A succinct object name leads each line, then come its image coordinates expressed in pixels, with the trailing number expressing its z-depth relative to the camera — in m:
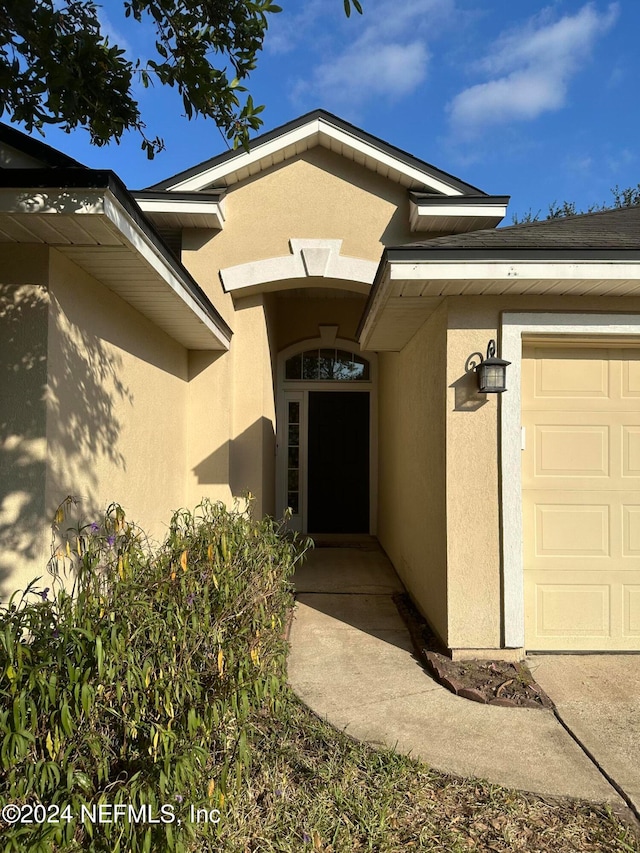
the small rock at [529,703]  3.65
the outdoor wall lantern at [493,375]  4.14
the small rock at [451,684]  3.86
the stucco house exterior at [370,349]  3.26
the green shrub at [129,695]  1.91
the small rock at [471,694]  3.74
